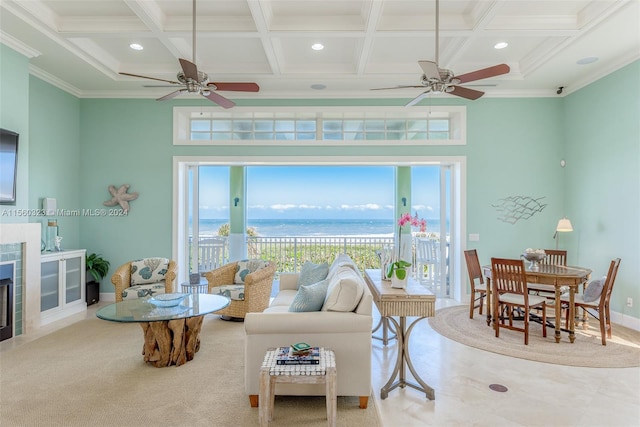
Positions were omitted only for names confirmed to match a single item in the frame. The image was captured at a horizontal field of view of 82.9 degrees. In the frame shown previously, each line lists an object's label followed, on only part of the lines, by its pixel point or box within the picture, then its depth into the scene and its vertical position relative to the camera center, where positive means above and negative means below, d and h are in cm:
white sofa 268 -94
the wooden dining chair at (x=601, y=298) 396 -95
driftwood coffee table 322 -106
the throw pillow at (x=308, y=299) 288 -68
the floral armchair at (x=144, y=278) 474 -88
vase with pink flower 301 -50
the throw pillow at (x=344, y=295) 277 -62
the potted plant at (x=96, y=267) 572 -85
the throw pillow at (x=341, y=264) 374 -54
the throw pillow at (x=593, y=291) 402 -85
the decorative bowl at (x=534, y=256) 449 -51
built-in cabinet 470 -97
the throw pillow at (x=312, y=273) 431 -71
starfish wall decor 595 +28
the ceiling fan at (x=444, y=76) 322 +129
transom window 602 +154
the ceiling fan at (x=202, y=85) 324 +128
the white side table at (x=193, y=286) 508 -102
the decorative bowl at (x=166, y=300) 354 -86
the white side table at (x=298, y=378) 230 -104
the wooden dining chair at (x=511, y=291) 403 -88
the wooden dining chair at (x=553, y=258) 516 -63
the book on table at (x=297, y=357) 238 -96
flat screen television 407 +56
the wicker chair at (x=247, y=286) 468 -96
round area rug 357 -142
